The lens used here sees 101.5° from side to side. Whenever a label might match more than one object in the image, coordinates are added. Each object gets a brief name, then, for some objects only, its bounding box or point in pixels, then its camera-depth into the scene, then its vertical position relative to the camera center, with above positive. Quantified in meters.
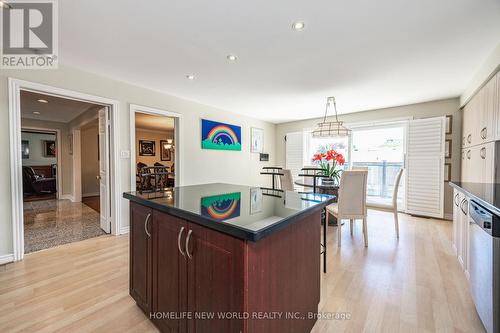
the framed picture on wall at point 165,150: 8.62 +0.58
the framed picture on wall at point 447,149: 3.90 +0.28
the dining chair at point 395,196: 3.04 -0.50
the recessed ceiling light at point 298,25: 1.80 +1.24
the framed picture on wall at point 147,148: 8.08 +0.64
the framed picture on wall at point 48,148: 7.76 +0.60
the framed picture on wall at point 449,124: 3.88 +0.75
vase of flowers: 3.23 -0.07
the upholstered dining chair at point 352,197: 2.74 -0.46
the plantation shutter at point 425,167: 3.93 -0.07
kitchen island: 0.87 -0.51
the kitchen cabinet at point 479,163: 2.18 +0.01
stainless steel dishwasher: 1.18 -0.65
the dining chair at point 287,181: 3.50 -0.30
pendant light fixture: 3.33 +0.55
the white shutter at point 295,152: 5.93 +0.35
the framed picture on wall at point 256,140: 5.61 +0.67
